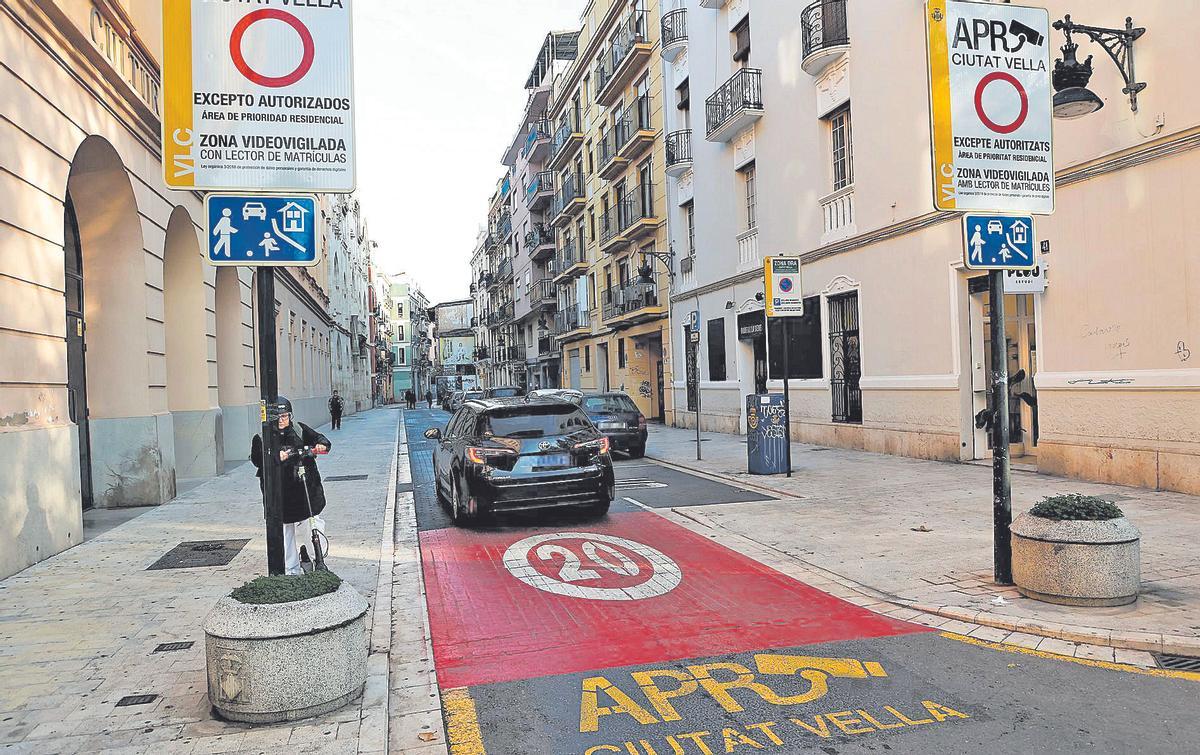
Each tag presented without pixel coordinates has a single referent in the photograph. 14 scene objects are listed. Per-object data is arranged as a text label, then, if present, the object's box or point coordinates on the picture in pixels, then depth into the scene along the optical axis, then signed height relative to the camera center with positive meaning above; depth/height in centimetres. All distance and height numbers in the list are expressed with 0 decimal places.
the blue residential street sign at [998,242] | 614 +96
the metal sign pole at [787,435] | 1303 -103
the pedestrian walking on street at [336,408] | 3327 -90
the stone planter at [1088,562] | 552 -139
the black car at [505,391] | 2781 -35
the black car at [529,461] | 909 -93
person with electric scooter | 639 -85
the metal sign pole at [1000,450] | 614 -65
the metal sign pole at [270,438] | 445 -28
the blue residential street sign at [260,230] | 438 +89
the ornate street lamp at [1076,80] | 897 +325
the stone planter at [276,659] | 405 -138
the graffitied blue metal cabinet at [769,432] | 1311 -97
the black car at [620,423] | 1742 -100
